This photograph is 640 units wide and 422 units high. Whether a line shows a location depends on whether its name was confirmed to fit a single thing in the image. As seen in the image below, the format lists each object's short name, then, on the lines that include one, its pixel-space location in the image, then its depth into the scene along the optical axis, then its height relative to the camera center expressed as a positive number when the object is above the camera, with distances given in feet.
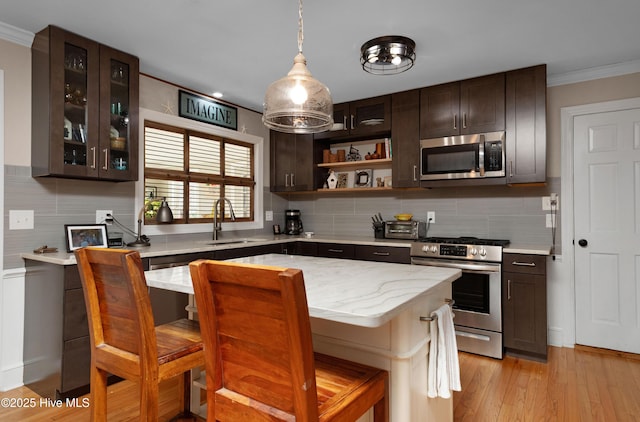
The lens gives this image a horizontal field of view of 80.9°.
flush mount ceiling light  8.79 +3.91
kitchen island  4.15 -1.40
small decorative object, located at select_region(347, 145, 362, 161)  14.73 +2.31
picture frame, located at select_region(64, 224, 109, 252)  9.14 -0.53
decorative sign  12.27 +3.60
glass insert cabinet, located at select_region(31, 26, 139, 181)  8.38 +2.54
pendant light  5.60 +1.77
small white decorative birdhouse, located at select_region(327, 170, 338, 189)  15.03 +1.33
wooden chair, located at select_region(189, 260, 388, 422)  3.27 -1.32
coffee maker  15.85 -0.38
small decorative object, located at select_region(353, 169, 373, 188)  14.56 +1.40
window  11.60 +1.42
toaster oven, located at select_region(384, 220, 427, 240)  12.89 -0.54
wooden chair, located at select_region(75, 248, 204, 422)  4.49 -1.59
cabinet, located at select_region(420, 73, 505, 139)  11.12 +3.32
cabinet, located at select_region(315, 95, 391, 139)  13.20 +3.50
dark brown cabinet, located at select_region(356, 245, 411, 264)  11.82 -1.29
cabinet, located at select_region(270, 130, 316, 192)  14.93 +2.13
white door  10.41 -0.43
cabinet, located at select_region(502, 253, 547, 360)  9.89 -2.43
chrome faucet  12.59 -0.30
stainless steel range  10.28 -2.14
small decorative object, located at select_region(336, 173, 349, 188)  15.23 +1.38
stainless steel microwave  11.11 +1.78
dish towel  5.24 -2.07
